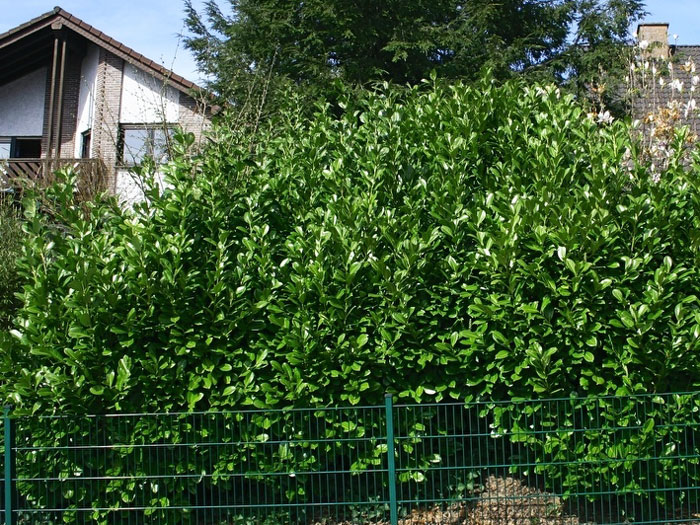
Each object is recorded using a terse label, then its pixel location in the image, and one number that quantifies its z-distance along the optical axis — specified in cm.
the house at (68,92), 1819
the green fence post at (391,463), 497
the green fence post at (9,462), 511
